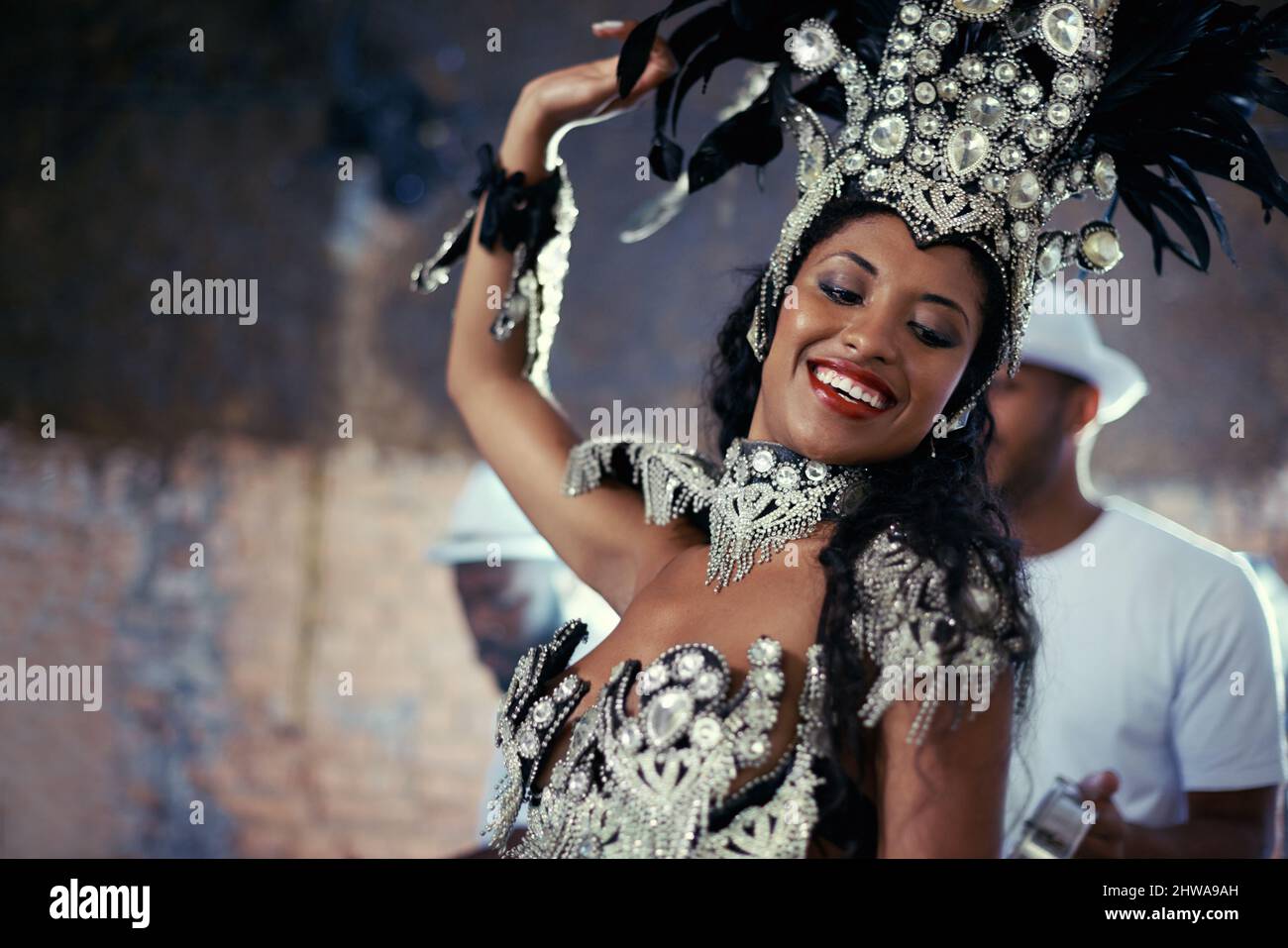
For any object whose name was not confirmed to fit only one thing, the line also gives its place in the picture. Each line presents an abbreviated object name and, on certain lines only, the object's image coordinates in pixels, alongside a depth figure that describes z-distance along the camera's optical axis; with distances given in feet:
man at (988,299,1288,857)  7.74
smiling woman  4.35
